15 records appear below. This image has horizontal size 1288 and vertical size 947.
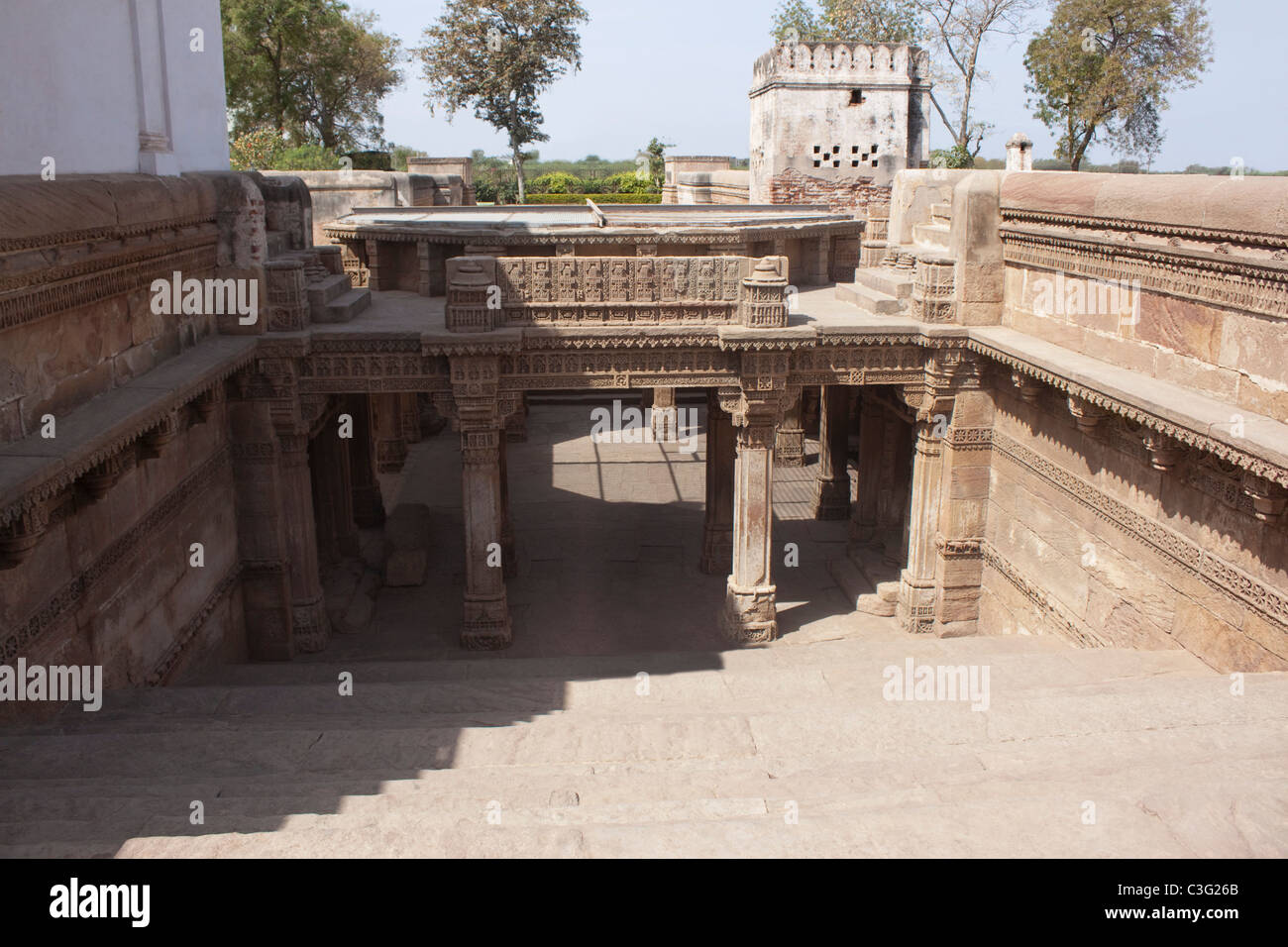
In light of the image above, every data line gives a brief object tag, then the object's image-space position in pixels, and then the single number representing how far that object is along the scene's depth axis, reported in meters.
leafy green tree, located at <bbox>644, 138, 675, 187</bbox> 38.56
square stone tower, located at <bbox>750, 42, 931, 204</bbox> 26.59
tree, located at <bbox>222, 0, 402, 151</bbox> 32.06
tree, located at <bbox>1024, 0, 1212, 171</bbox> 28.80
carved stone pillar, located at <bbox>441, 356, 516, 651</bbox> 9.38
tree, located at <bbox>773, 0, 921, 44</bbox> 37.34
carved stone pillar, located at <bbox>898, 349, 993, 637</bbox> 9.94
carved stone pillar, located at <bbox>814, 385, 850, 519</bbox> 13.82
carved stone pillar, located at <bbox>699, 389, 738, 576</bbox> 12.01
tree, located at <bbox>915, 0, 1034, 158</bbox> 34.16
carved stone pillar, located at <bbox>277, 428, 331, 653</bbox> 9.73
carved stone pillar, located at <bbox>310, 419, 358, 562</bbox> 11.90
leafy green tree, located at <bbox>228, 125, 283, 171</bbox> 26.69
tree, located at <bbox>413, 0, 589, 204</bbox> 33.09
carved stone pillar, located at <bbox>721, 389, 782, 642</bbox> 9.85
